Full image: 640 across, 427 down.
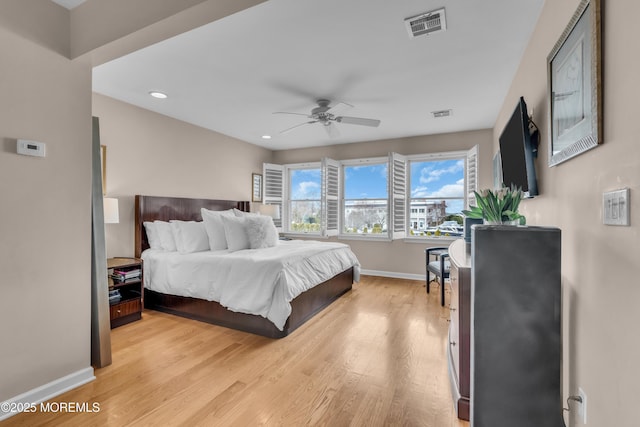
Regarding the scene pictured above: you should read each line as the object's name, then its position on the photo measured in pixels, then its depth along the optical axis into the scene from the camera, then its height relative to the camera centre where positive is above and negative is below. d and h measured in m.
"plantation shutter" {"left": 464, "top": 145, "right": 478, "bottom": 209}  4.59 +0.61
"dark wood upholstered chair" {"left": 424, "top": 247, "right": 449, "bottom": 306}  3.69 -0.71
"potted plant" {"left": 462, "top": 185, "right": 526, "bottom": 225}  1.67 +0.04
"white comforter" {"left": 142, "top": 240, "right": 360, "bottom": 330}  2.84 -0.67
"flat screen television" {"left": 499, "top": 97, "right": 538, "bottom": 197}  2.03 +0.44
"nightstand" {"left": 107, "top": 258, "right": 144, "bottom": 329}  3.11 -0.88
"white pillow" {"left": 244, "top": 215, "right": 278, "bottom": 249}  3.79 -0.27
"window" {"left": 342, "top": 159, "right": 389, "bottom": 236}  5.77 +0.25
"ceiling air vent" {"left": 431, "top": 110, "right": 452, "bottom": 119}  4.02 +1.35
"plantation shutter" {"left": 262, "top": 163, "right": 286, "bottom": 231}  6.13 +0.52
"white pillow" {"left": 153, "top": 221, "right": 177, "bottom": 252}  3.83 -0.32
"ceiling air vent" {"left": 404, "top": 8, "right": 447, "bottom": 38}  2.05 +1.34
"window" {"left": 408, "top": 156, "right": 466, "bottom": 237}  5.20 +0.29
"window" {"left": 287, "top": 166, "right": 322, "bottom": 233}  6.34 +0.27
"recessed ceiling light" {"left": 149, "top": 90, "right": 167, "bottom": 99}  3.42 +1.35
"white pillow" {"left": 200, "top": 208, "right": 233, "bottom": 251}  3.81 -0.24
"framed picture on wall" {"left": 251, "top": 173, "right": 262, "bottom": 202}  5.90 +0.48
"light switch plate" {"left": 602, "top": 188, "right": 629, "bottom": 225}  1.00 +0.02
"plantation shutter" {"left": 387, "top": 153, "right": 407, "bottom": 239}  5.24 +0.28
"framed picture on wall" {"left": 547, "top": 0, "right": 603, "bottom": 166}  1.17 +0.58
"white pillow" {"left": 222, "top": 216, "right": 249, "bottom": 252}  3.71 -0.28
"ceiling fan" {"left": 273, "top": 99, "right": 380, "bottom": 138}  3.53 +1.14
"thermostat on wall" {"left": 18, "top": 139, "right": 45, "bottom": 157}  1.83 +0.39
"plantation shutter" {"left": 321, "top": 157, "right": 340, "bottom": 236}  5.68 +0.28
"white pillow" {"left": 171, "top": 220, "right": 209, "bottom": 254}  3.74 -0.33
